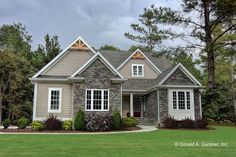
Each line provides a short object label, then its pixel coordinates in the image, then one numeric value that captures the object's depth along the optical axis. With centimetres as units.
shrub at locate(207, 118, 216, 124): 2527
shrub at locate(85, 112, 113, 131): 1831
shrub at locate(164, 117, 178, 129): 2088
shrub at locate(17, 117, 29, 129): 1853
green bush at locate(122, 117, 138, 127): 1963
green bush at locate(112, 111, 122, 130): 1866
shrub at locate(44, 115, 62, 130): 1830
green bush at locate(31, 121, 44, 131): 1804
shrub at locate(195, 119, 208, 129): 2066
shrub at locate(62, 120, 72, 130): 1873
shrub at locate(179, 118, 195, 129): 2091
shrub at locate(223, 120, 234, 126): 2509
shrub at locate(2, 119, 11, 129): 1850
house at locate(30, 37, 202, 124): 2009
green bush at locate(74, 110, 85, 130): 1834
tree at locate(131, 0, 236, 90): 2597
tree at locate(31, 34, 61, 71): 3288
